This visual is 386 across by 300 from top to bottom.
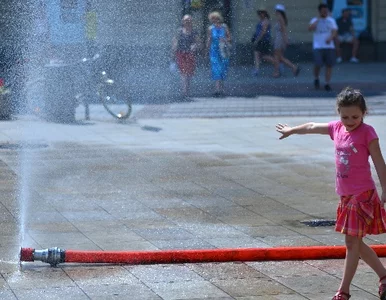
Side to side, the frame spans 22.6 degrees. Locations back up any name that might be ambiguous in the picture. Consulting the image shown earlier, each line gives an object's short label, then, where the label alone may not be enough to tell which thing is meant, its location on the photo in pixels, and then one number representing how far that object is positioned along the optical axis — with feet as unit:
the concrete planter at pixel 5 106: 45.68
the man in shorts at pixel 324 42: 69.56
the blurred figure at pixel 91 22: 42.38
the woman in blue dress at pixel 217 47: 62.44
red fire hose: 21.44
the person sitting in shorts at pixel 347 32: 92.95
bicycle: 52.08
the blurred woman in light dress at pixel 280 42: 76.07
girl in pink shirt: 18.98
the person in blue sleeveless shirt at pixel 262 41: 77.00
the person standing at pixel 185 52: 60.85
